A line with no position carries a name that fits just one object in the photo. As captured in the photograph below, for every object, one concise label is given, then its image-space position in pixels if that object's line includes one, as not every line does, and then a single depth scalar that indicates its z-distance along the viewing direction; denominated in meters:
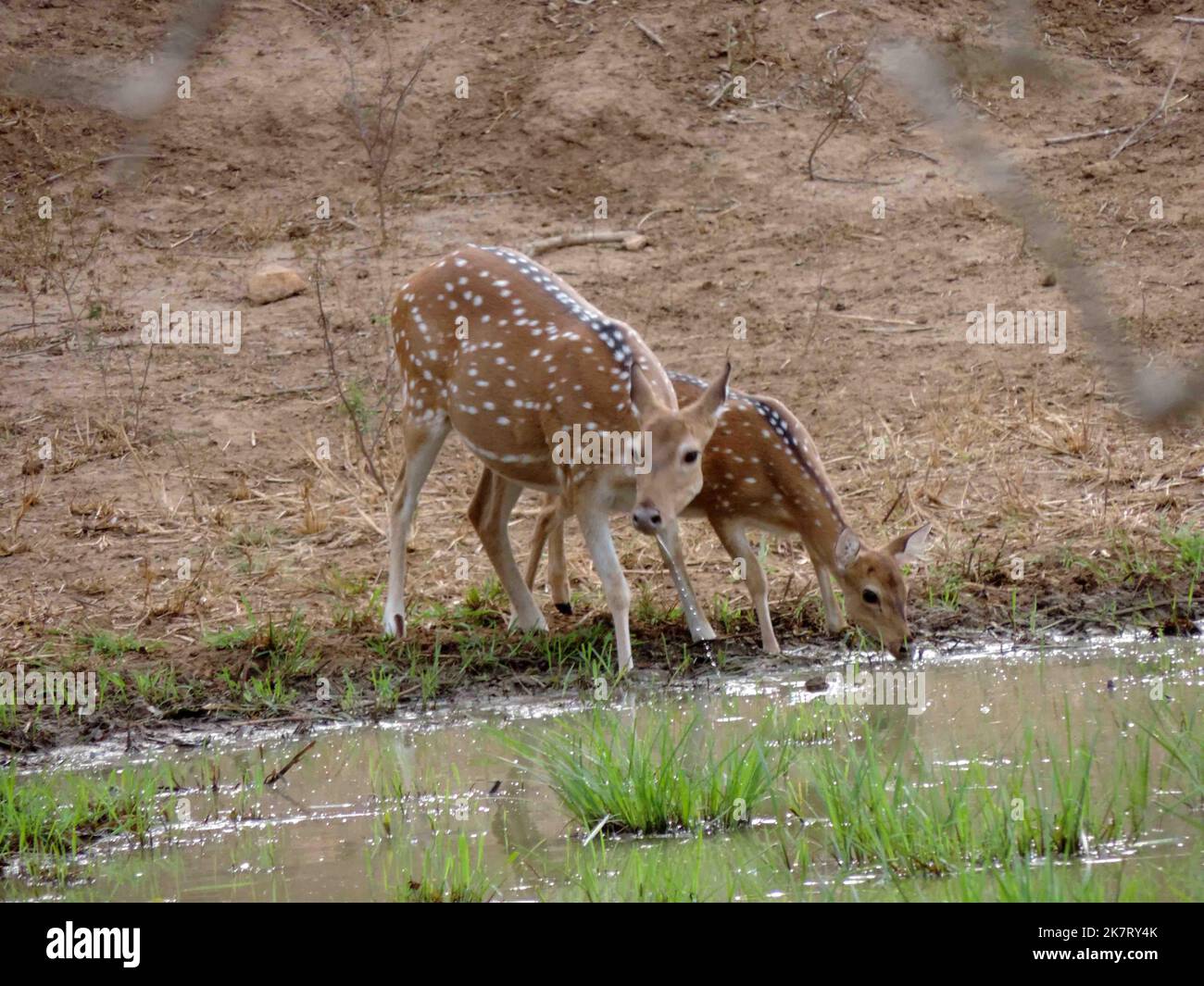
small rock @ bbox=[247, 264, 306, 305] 13.21
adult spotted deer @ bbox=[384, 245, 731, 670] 7.89
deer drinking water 8.23
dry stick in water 6.42
